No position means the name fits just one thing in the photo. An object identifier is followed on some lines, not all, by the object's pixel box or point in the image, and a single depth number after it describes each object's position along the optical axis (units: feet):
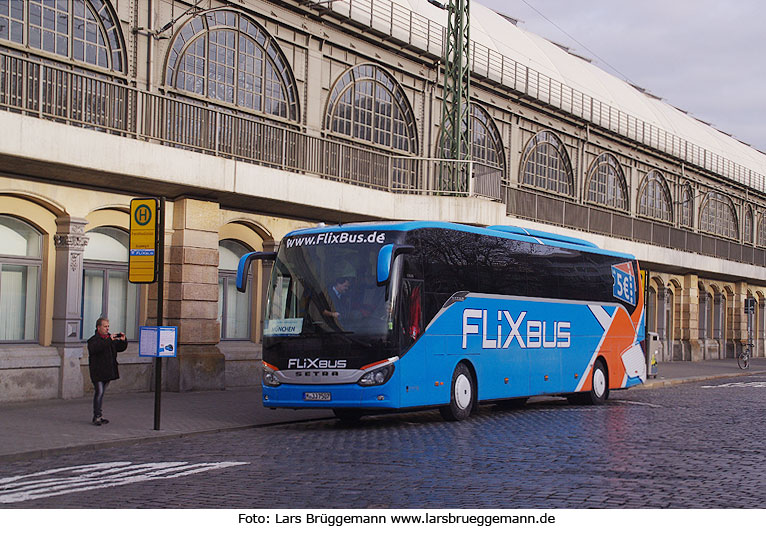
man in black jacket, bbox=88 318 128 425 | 52.75
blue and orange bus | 53.72
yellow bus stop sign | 51.29
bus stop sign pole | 50.37
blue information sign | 50.62
